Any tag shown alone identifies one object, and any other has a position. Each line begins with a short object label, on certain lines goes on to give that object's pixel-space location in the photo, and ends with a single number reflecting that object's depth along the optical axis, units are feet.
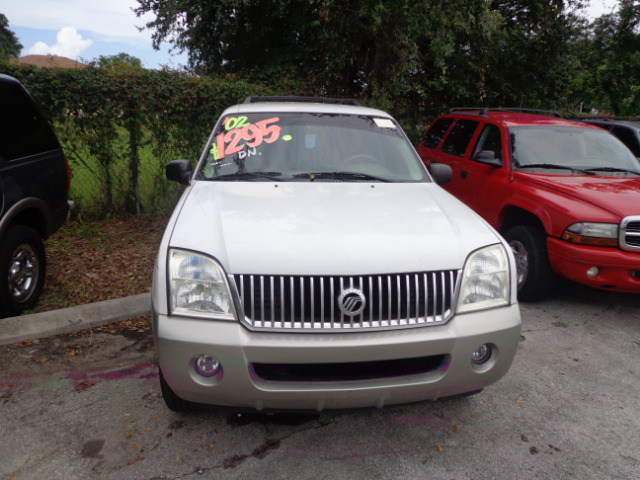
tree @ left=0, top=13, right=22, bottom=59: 177.88
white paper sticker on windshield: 13.67
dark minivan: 12.79
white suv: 7.45
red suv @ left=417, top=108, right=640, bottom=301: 13.88
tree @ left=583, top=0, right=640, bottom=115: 61.52
